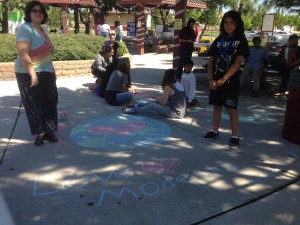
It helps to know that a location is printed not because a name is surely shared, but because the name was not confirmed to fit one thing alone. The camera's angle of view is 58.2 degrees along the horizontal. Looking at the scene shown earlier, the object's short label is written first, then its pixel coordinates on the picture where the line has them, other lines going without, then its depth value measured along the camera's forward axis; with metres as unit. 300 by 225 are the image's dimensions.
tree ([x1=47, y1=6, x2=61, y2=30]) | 37.16
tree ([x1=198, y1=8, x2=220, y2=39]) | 25.92
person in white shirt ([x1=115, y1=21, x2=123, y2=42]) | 13.30
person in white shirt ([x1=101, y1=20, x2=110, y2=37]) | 11.94
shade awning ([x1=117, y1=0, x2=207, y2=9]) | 12.48
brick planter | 6.77
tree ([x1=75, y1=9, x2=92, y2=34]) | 24.18
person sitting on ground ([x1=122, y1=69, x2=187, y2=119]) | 4.36
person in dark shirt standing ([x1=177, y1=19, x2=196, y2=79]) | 6.72
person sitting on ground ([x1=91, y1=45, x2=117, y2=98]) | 5.93
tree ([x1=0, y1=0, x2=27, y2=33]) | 15.77
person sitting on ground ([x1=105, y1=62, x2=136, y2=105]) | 5.01
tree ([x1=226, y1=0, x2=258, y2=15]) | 20.51
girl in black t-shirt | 3.20
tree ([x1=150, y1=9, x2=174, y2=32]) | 21.24
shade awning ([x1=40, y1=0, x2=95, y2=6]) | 13.24
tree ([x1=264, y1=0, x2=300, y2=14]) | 5.89
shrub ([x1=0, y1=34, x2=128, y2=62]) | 6.99
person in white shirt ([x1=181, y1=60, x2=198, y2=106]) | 5.04
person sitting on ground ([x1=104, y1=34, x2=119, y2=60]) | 7.07
